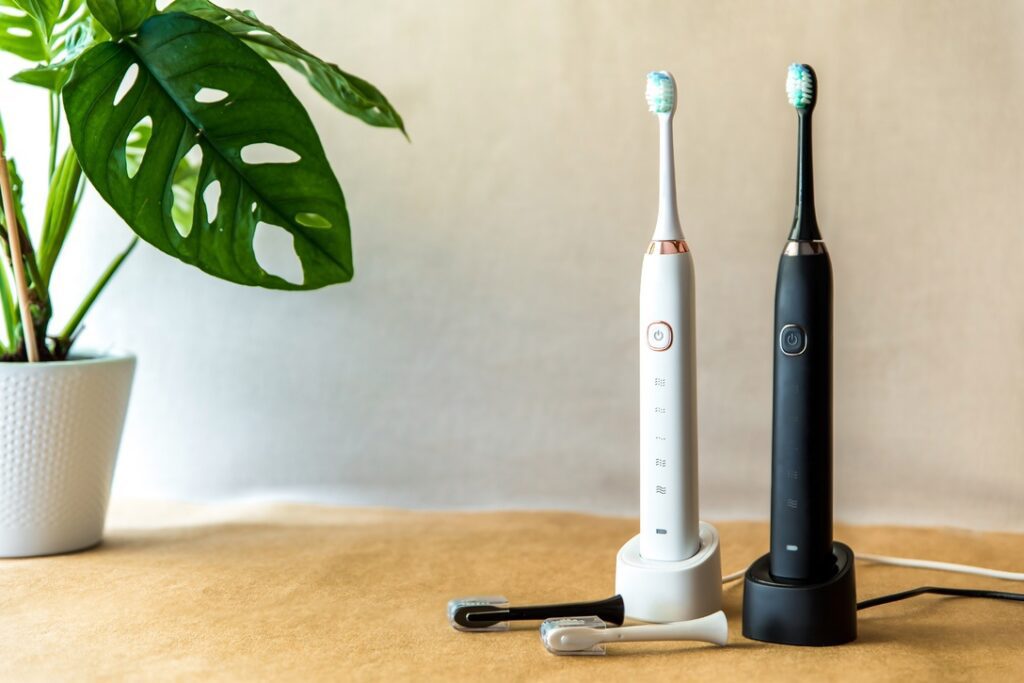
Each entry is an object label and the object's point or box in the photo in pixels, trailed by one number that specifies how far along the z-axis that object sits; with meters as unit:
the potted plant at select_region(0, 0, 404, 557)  0.78
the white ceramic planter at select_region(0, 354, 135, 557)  0.86
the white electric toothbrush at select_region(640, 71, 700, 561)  0.68
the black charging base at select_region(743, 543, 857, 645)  0.64
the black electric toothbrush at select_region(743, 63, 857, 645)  0.63
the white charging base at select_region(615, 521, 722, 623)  0.69
